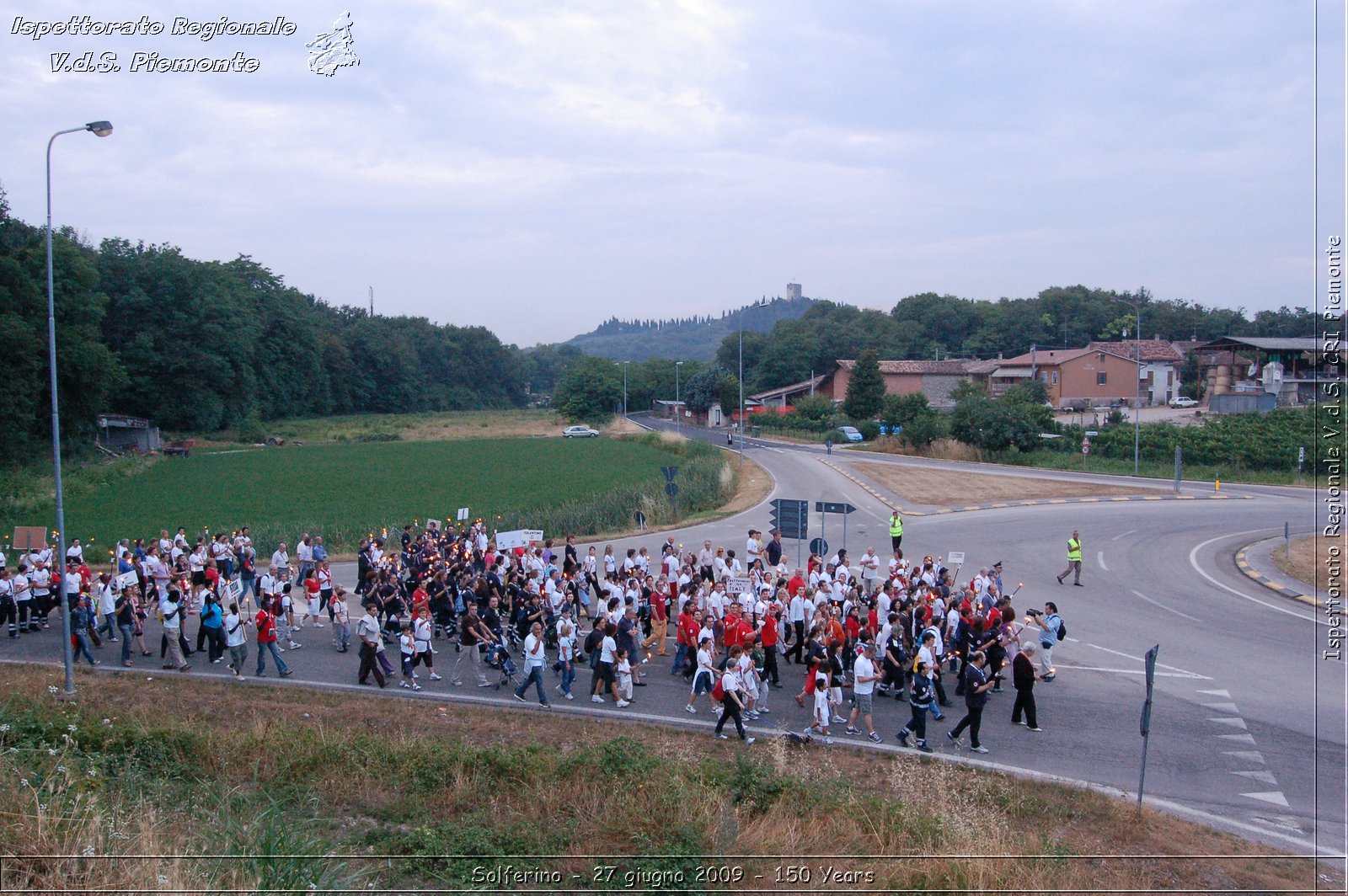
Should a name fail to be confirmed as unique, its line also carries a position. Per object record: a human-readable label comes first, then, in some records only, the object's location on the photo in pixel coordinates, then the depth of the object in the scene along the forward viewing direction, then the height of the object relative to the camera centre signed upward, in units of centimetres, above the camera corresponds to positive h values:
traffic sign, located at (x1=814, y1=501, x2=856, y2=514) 2188 -238
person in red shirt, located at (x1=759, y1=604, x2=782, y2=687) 1434 -375
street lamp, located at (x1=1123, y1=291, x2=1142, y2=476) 4238 -204
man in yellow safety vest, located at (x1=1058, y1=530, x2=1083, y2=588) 2189 -354
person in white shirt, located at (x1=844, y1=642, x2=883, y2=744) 1223 -385
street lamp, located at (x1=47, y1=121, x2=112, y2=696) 1341 -231
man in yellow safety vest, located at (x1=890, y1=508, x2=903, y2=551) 2478 -326
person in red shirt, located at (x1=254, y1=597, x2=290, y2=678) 1491 -376
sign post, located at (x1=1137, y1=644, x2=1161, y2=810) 941 -326
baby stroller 1470 -423
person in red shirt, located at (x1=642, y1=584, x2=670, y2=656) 1645 -386
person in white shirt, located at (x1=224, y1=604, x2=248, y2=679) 1479 -380
